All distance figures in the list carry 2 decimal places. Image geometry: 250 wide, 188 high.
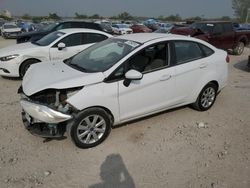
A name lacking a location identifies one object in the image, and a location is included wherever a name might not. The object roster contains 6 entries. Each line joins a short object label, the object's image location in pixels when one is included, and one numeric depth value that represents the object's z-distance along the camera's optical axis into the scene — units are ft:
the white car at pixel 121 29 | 65.88
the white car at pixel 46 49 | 16.44
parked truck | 26.74
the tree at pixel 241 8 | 163.80
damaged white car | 8.67
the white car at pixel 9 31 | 55.92
